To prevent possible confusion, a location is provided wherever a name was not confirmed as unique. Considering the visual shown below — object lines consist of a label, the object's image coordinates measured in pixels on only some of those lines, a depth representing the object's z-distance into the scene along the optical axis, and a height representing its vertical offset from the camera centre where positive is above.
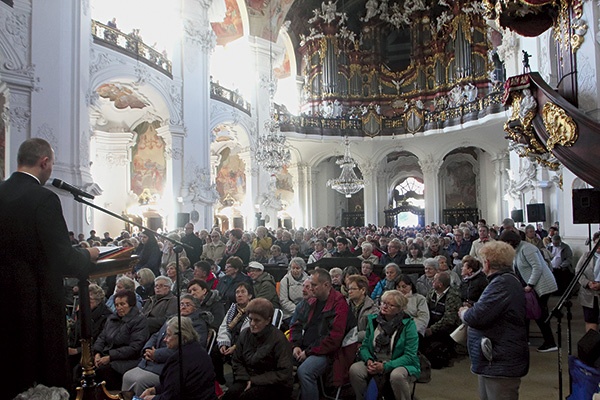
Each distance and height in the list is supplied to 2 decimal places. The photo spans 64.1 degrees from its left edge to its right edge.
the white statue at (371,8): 25.66 +11.24
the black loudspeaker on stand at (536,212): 11.20 +0.04
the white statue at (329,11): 24.97 +10.83
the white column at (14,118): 9.47 +2.14
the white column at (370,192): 25.47 +1.38
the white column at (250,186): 19.44 +1.39
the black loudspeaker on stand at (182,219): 13.80 +0.07
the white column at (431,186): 24.55 +1.58
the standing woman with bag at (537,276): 5.48 -0.71
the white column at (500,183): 23.92 +1.63
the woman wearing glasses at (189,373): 3.48 -1.13
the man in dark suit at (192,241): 9.05 -0.38
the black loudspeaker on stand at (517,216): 13.54 -0.05
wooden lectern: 2.40 -0.43
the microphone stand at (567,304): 3.32 -0.65
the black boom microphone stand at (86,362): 2.43 -0.73
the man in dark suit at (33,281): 2.12 -0.26
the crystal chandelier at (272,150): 16.39 +2.40
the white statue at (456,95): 22.16 +5.65
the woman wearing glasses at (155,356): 4.06 -1.15
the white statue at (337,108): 24.48 +5.68
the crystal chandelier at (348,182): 19.80 +1.49
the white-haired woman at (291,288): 5.97 -0.88
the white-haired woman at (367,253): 7.60 -0.57
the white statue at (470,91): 21.95 +5.72
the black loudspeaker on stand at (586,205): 5.24 +0.09
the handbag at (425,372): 4.10 -1.34
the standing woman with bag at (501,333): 3.08 -0.77
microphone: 2.22 +0.17
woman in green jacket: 3.86 -1.13
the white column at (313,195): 26.80 +1.35
